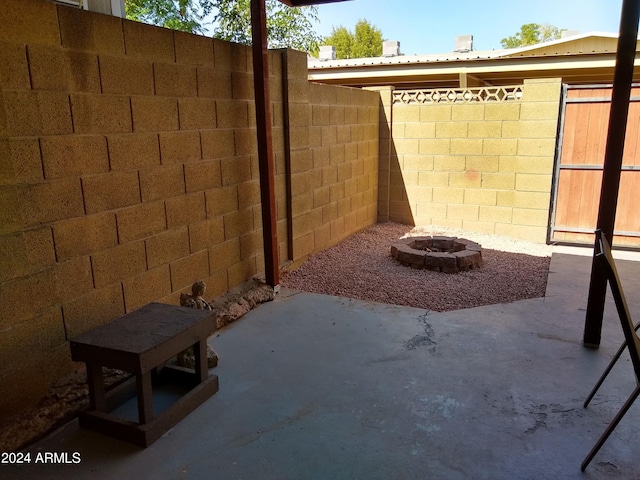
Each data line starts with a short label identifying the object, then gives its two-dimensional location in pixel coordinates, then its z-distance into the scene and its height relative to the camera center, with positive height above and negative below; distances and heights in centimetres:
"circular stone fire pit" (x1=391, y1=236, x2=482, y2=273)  514 -139
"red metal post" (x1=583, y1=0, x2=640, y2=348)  296 -12
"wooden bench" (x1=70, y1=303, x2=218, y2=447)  229 -110
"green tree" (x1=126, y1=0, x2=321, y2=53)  1290 +324
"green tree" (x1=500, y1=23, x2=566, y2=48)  4450 +894
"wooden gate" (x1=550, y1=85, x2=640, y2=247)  585 -49
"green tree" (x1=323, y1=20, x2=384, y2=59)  4312 +817
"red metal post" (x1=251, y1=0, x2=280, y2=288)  401 -6
